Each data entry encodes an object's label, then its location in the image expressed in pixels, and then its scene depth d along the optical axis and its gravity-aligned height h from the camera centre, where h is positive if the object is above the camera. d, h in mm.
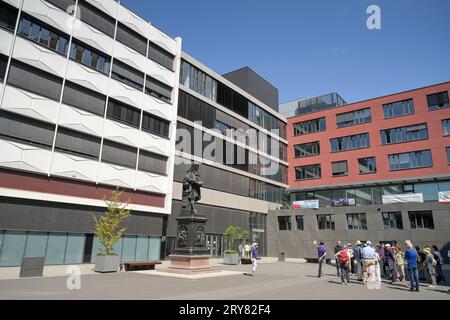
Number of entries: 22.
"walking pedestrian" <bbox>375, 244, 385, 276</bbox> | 18000 -670
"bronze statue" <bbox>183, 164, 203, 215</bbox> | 19797 +2991
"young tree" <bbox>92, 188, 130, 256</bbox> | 21797 +133
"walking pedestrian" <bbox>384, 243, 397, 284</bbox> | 15723 -1013
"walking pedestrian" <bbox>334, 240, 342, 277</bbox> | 17266 -510
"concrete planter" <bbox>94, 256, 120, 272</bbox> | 19875 -1898
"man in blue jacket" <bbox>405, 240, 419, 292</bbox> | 12852 -1017
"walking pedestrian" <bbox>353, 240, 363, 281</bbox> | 16484 -823
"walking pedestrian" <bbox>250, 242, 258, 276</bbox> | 18428 -981
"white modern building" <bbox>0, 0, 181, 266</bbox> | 23250 +8982
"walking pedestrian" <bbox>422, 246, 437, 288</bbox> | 14375 -1173
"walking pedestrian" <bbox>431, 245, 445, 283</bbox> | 16334 -1115
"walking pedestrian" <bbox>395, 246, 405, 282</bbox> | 16812 -1196
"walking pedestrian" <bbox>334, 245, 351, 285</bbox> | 14648 -1138
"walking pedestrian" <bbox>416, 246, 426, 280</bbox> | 18222 -1075
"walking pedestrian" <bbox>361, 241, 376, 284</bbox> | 14375 -920
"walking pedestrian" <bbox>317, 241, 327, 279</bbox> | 17558 -821
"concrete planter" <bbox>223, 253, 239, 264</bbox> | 29481 -1991
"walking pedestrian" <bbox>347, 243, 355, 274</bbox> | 19169 -1393
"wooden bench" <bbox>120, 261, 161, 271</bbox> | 20453 -2034
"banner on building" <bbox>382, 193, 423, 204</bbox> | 36225 +4817
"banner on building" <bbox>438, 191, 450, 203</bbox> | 34562 +4674
